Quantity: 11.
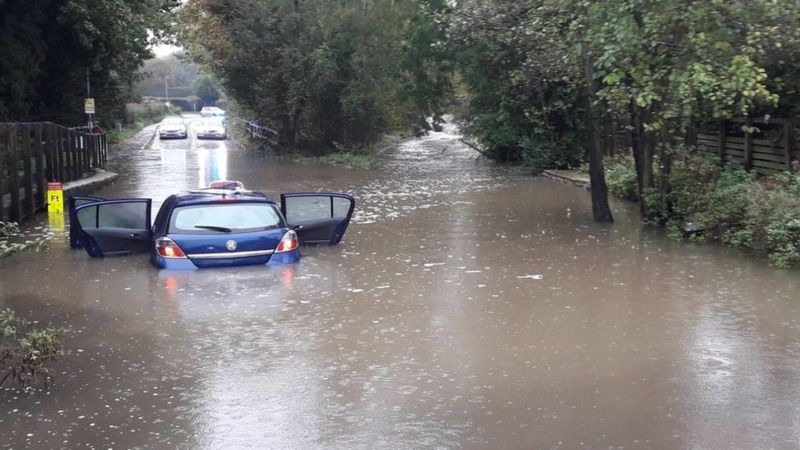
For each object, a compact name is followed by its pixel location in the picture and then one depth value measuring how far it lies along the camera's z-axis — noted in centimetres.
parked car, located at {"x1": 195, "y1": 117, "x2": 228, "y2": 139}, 5378
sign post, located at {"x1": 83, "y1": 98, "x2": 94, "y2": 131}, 3216
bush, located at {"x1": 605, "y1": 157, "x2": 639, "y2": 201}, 2009
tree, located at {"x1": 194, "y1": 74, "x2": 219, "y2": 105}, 13038
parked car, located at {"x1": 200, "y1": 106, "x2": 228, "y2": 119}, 8531
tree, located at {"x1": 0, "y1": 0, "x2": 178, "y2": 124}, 2448
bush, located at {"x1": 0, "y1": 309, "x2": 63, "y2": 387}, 629
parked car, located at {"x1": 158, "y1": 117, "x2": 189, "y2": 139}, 5272
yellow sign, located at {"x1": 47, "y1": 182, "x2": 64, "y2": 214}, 1856
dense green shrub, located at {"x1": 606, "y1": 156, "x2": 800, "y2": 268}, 1214
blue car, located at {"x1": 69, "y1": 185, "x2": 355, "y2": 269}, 1135
